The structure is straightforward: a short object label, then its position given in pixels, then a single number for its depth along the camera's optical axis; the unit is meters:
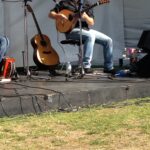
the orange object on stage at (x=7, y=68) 7.89
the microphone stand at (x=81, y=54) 8.21
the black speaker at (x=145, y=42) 8.82
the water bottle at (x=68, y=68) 8.50
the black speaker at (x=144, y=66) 8.56
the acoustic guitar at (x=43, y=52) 8.77
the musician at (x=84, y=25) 8.48
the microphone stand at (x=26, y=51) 8.46
